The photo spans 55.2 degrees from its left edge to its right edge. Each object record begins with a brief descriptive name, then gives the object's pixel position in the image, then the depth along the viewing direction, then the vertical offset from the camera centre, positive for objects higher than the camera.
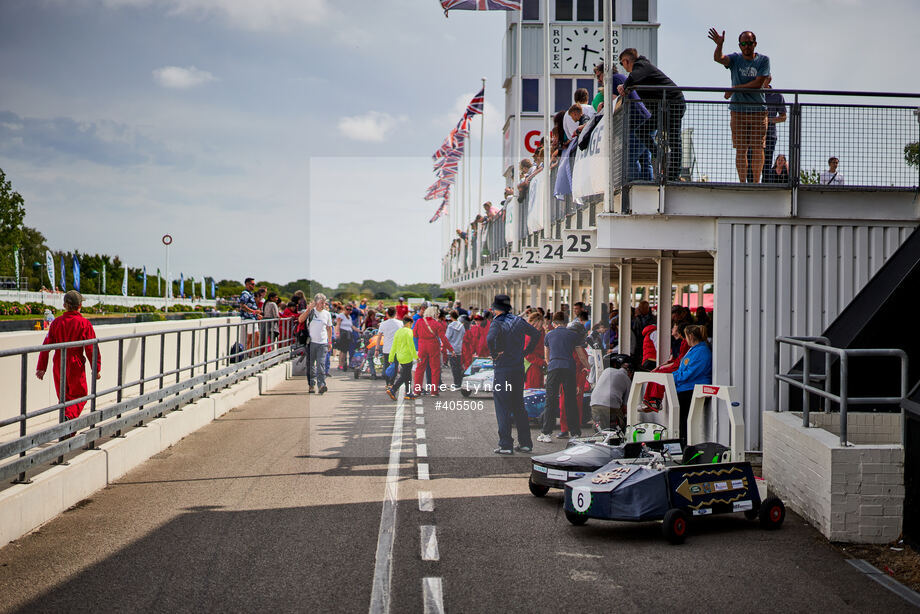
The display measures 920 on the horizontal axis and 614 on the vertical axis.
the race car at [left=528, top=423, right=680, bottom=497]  8.88 -1.51
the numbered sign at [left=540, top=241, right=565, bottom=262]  15.58 +1.06
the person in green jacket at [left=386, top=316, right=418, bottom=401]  18.14 -0.98
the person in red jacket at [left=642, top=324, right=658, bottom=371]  14.73 -0.55
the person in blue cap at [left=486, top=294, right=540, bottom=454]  12.73 -0.90
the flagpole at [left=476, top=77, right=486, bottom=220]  41.93 +8.67
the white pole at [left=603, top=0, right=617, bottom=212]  12.41 +2.68
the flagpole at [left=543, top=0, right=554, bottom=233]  18.14 +4.11
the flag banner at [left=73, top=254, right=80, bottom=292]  67.12 +2.44
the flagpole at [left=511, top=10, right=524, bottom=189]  24.39 +7.65
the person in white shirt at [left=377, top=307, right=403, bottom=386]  20.67 -0.49
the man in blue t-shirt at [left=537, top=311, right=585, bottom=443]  13.63 -0.90
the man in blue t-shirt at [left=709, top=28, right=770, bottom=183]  12.08 +2.83
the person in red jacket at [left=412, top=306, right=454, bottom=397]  18.06 -0.74
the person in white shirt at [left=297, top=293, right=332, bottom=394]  20.77 -0.59
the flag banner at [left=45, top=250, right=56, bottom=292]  65.06 +3.16
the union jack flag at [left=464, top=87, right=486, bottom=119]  36.94 +8.69
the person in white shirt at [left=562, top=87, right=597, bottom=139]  15.41 +3.77
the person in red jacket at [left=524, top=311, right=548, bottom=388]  15.78 -1.01
